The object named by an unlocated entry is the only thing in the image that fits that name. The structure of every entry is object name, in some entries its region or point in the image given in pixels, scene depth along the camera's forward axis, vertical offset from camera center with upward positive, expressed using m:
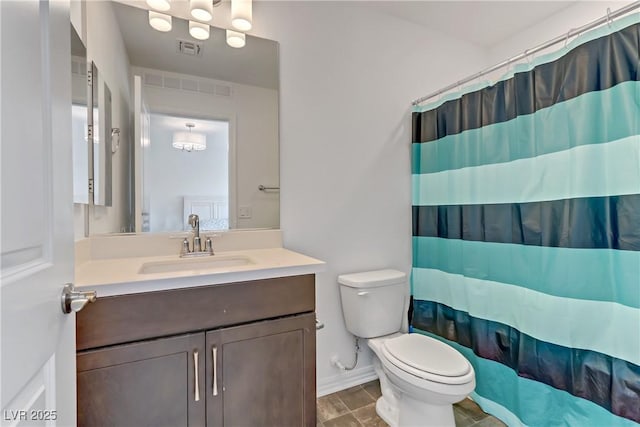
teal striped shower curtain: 1.12 -0.11
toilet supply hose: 1.84 -0.93
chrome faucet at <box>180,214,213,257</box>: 1.46 -0.16
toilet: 1.30 -0.71
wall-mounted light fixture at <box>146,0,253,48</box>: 1.42 +0.96
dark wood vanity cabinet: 0.95 -0.52
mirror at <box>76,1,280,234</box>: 1.44 +0.47
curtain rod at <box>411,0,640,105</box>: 1.08 +0.72
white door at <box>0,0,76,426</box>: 0.42 +0.00
